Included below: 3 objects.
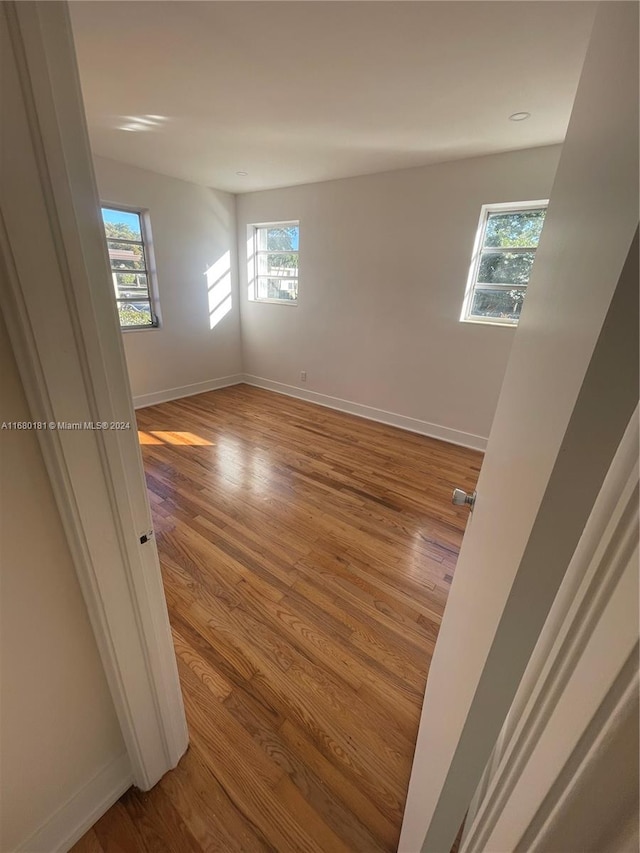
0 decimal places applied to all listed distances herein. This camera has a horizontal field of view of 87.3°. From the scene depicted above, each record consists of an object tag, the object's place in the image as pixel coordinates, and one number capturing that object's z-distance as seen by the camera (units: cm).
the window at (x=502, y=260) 282
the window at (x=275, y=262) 425
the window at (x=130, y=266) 358
